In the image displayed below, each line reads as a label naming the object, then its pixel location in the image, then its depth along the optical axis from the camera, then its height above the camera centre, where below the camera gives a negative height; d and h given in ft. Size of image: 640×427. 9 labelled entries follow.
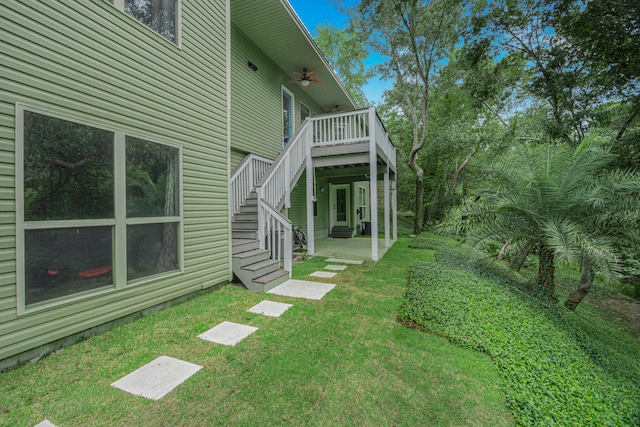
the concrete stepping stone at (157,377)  6.50 -4.36
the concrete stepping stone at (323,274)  17.43 -4.20
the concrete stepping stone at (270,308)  11.32 -4.30
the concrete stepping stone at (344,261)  21.85 -4.12
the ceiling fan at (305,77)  26.34 +13.83
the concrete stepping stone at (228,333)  9.02 -4.35
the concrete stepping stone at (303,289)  13.67 -4.27
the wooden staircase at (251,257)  14.63 -2.68
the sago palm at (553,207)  12.09 +0.19
